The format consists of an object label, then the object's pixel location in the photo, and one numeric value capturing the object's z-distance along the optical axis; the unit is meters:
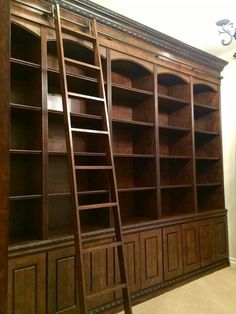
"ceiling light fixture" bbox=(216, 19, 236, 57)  2.06
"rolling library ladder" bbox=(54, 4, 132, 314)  1.89
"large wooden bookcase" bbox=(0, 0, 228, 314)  2.18
